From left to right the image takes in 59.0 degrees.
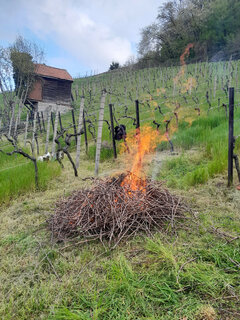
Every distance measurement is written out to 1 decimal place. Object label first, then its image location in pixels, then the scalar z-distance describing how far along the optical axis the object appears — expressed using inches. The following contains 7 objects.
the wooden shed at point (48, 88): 995.3
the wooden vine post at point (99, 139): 264.6
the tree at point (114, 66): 1948.3
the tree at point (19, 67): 850.1
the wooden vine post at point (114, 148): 315.3
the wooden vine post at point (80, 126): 281.6
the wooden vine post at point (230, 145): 167.2
